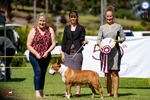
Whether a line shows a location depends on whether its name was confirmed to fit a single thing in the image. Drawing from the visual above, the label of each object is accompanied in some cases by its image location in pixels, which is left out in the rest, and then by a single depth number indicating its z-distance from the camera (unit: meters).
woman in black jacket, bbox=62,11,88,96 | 11.60
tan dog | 11.14
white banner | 15.61
